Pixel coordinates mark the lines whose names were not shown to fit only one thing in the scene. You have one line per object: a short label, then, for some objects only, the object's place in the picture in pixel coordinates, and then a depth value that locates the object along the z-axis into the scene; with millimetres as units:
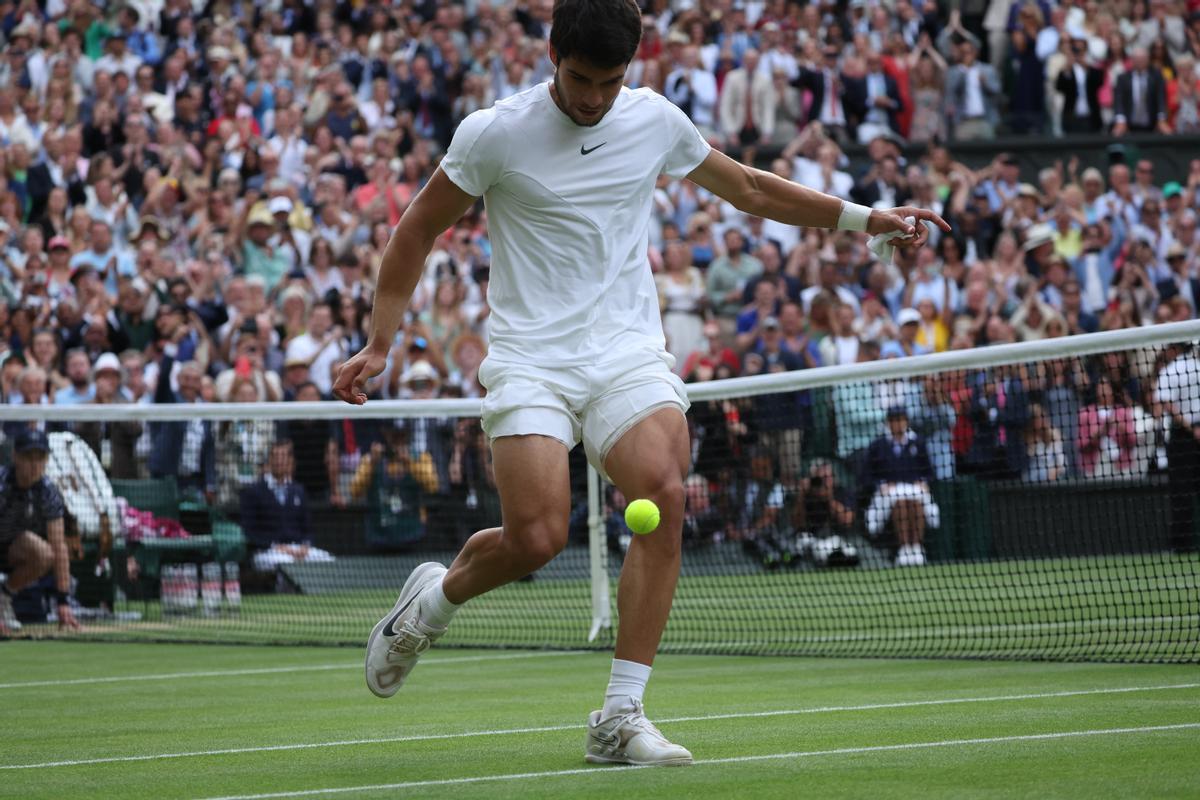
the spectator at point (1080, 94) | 23375
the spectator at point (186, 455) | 14461
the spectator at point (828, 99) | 23312
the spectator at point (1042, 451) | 13086
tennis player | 5934
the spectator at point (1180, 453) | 11609
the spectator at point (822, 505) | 13555
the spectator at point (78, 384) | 17859
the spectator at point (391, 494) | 14555
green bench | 14273
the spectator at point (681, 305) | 19688
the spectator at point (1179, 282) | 19609
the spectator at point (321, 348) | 18734
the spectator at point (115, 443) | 14406
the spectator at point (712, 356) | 18547
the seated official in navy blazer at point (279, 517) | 14500
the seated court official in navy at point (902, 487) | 13266
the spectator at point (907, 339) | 18672
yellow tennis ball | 5789
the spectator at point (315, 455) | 14539
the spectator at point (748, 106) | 23109
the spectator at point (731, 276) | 19984
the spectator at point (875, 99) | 23281
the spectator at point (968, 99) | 23516
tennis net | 12367
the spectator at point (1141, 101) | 23031
